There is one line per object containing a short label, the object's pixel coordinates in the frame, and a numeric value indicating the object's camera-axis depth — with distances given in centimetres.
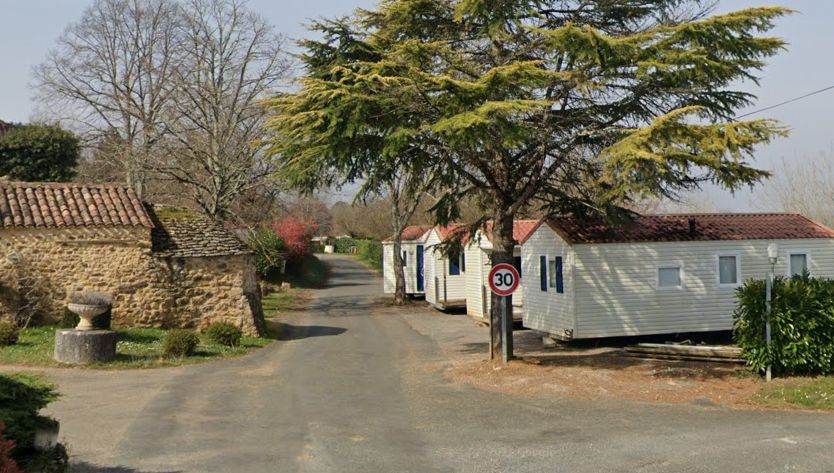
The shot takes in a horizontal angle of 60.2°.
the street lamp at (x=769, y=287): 1361
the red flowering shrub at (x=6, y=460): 546
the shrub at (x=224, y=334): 1894
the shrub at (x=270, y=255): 3852
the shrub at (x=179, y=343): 1691
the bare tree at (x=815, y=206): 3688
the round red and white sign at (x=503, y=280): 1491
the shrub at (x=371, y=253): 6112
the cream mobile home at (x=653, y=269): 1891
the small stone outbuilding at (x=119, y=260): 1906
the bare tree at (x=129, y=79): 3428
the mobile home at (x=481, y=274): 2530
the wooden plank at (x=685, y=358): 1593
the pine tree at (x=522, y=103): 1227
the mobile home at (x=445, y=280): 2964
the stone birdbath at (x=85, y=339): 1587
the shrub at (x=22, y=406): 686
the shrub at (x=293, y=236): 4591
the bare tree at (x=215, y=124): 2908
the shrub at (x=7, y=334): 1681
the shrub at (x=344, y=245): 8969
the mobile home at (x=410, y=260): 3519
